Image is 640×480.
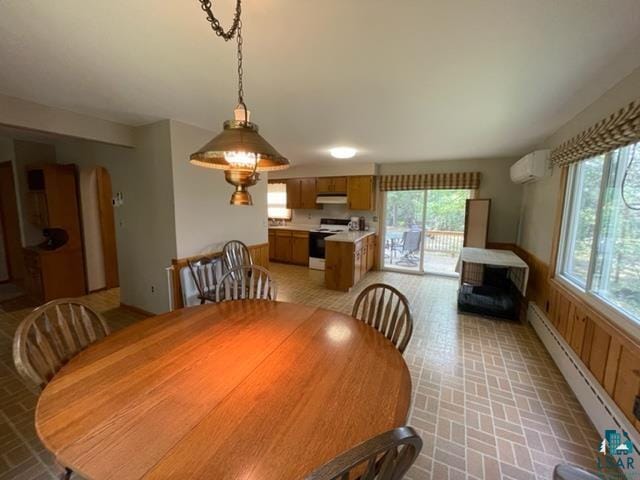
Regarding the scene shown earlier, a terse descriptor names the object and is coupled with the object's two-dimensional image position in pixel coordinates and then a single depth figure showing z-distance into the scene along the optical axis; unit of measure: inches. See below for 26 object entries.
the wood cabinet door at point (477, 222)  179.0
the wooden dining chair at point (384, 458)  23.6
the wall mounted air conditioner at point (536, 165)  127.0
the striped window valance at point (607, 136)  61.9
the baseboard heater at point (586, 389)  62.5
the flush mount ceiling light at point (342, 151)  157.3
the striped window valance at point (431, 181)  191.6
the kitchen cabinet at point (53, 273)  147.6
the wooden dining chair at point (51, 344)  45.0
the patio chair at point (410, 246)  215.8
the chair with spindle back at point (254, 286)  85.6
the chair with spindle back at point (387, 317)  60.0
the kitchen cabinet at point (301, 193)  244.1
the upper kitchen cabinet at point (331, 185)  230.4
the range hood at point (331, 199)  231.0
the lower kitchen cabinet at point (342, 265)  174.9
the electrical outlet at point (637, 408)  57.7
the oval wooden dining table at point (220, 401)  30.4
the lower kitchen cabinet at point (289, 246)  243.4
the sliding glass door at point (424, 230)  209.0
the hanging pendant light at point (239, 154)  44.6
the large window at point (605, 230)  69.2
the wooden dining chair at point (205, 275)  110.8
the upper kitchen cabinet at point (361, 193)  218.5
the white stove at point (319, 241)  229.8
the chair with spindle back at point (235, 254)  133.0
